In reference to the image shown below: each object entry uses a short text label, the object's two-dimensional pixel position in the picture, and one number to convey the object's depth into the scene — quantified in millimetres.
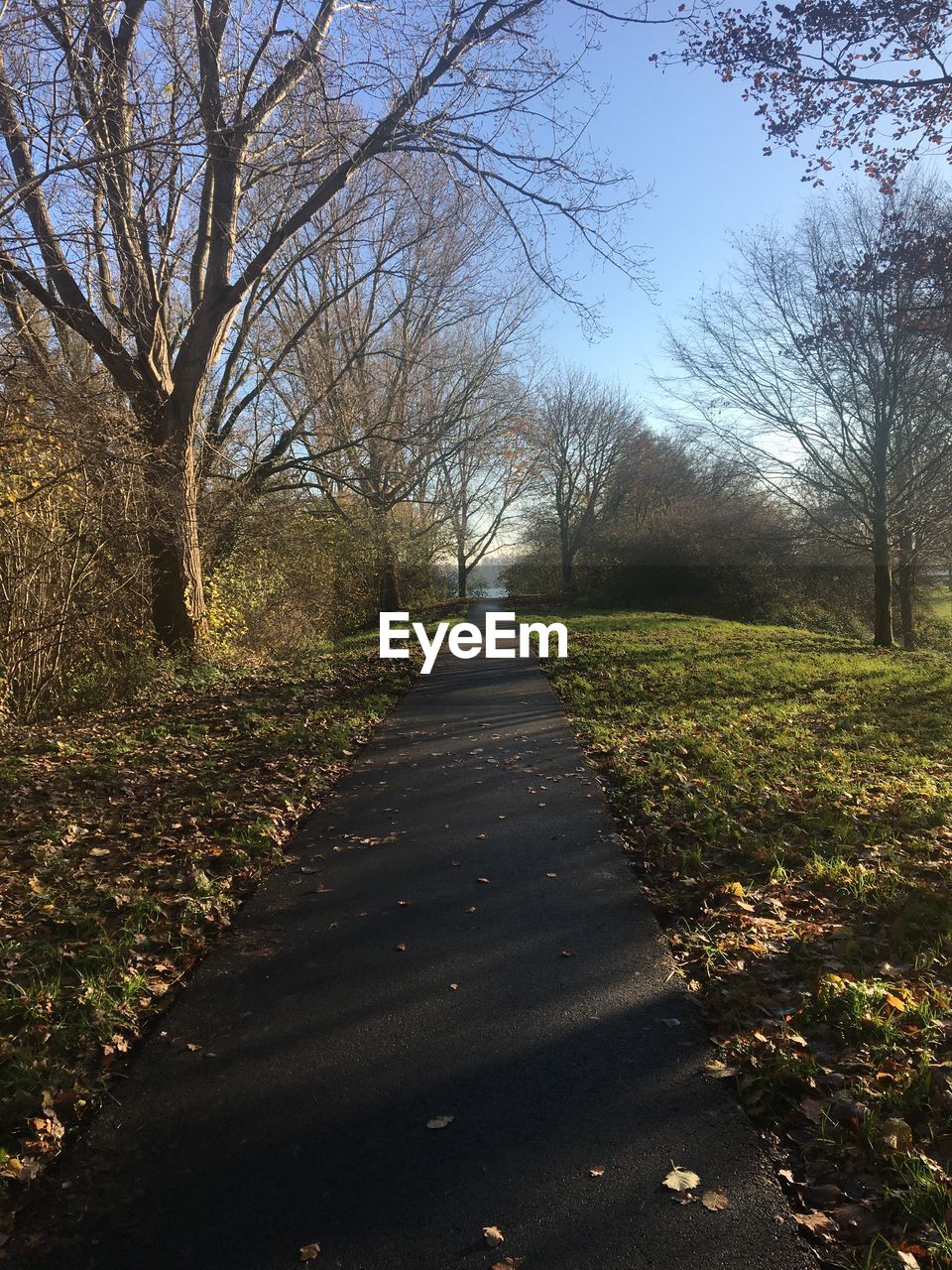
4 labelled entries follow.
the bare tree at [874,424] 15352
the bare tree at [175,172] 6414
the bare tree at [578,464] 37844
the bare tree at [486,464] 22547
